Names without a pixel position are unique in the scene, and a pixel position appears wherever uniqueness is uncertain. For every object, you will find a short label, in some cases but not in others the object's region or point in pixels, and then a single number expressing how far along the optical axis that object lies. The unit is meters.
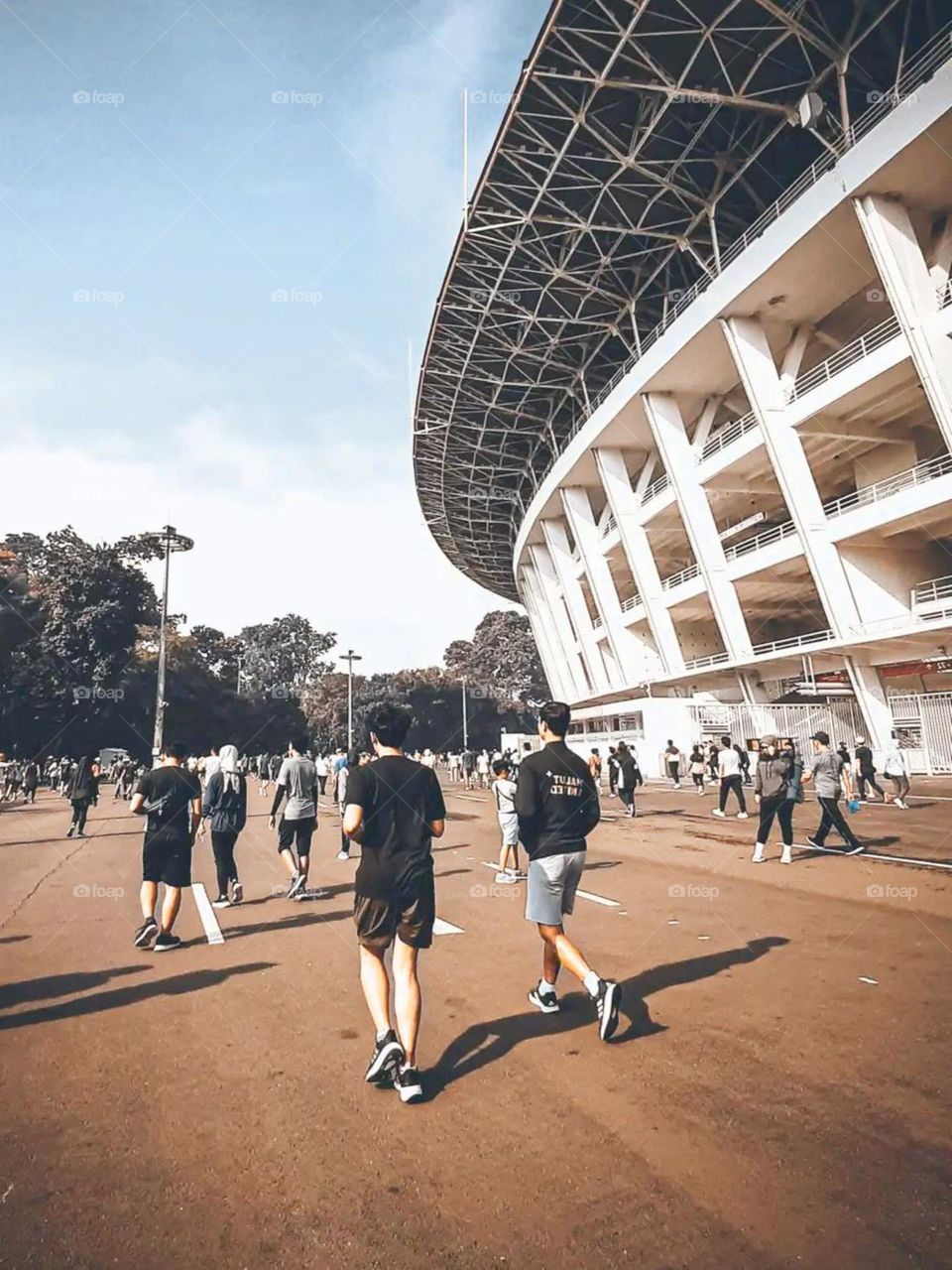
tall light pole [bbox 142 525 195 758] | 31.27
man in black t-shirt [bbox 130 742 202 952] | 6.09
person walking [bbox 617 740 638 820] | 16.86
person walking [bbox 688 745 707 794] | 23.61
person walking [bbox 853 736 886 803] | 17.12
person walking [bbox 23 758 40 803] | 24.42
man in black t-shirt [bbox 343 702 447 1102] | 3.48
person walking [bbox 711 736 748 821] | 15.67
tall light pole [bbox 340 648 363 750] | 60.50
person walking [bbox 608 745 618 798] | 20.16
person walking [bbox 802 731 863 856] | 10.11
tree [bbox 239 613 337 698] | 92.38
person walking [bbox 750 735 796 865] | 9.34
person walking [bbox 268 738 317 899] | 8.25
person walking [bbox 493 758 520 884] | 9.21
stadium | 19.53
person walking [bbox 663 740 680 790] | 25.08
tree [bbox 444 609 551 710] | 83.31
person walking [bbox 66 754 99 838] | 14.93
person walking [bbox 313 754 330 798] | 23.75
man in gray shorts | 4.19
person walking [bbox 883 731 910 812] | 16.25
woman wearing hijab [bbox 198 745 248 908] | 7.83
